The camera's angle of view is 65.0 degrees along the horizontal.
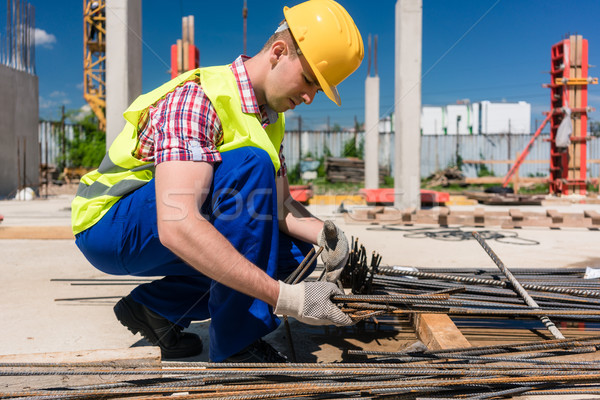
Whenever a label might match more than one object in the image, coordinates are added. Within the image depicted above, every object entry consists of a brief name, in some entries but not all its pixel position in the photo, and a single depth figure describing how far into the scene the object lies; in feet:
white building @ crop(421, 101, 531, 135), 127.13
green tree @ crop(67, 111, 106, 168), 69.15
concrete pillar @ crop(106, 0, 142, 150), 22.74
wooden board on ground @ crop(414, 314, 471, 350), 6.32
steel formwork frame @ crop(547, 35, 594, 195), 41.50
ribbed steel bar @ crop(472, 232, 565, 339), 6.55
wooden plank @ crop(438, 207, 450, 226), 21.66
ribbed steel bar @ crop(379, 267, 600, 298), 7.70
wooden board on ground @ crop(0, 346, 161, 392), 4.99
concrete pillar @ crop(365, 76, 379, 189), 42.57
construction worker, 5.07
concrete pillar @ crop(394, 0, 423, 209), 26.99
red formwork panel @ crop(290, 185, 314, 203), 33.81
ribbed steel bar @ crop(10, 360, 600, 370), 5.22
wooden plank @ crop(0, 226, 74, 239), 16.92
